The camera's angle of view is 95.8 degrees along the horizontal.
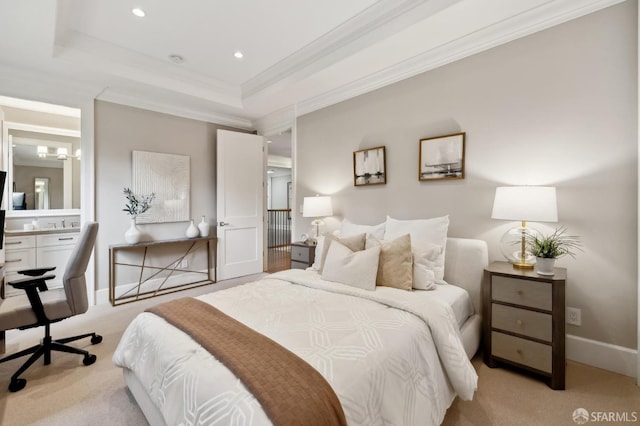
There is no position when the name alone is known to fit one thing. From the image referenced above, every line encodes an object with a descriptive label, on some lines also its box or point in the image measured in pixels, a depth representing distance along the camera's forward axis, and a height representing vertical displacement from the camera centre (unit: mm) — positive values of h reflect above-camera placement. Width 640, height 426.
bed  1091 -649
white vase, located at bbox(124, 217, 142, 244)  3713 -286
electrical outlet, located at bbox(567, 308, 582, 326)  2162 -786
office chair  1978 -673
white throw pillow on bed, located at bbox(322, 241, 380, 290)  2094 -414
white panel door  4484 +141
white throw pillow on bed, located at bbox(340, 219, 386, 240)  2820 -180
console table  3783 -793
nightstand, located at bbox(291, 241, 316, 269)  3301 -502
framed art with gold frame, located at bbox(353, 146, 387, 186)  3258 +525
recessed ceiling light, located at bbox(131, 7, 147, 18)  2471 +1734
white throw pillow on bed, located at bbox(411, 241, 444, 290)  2189 -406
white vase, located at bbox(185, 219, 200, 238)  4203 -283
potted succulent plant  1981 -256
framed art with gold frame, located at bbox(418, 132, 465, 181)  2684 +525
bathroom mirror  3889 +620
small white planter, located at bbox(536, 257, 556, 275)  1968 -368
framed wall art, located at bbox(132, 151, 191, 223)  3900 +404
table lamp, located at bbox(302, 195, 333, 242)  3514 +60
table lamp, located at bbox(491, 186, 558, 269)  1998 +28
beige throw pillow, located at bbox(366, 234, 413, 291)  2121 -394
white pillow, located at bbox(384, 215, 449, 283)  2389 -181
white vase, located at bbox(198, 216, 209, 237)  4344 -243
